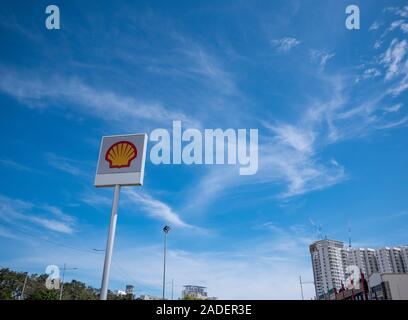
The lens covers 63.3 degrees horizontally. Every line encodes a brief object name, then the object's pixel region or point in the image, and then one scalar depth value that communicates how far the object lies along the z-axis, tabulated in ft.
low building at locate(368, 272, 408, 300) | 179.01
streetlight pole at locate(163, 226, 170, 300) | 149.40
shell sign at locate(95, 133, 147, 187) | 40.06
